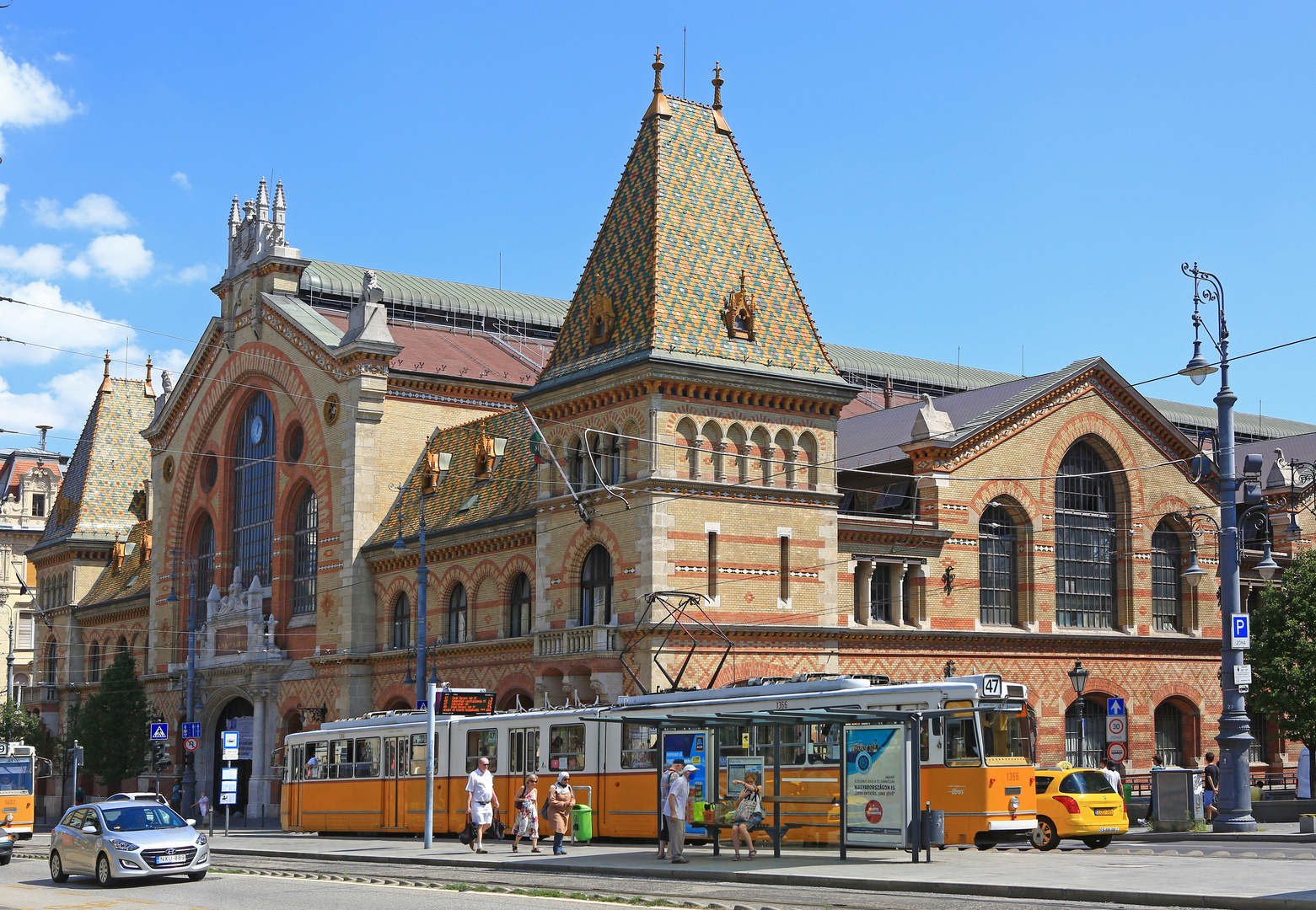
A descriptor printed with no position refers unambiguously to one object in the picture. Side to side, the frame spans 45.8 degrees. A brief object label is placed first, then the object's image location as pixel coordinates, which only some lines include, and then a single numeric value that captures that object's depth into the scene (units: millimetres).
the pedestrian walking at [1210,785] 39516
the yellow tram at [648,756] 27109
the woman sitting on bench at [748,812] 26781
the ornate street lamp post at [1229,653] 29875
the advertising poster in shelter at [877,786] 25391
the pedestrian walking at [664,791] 26500
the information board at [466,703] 38438
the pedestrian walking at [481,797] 31562
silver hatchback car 26672
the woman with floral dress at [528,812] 31469
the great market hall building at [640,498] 40281
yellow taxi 29922
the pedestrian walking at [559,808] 29641
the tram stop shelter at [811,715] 25234
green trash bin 32844
